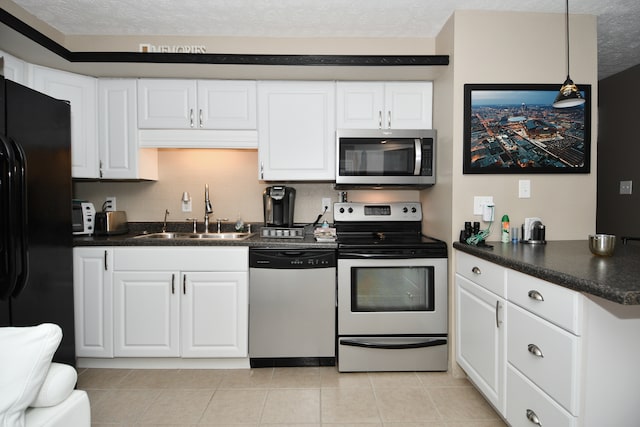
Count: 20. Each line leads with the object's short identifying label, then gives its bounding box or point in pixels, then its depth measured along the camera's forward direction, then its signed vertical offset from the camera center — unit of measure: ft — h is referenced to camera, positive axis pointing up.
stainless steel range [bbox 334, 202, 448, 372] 7.70 -2.24
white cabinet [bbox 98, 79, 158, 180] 8.56 +1.96
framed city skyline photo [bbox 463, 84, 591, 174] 7.41 +1.64
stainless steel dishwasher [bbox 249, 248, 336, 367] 7.81 -2.01
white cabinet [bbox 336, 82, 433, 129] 8.69 +2.54
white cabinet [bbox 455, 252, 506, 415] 5.62 -2.16
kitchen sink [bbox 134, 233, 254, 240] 9.41 -0.80
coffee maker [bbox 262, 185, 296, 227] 9.11 -0.04
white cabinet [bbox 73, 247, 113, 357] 7.76 -1.98
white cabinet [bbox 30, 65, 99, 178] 8.06 +2.29
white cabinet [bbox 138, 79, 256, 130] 8.57 +2.54
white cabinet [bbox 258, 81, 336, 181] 8.65 +1.98
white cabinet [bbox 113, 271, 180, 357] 7.80 -2.30
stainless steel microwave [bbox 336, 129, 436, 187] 8.43 +1.21
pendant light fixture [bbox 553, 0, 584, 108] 5.46 +1.77
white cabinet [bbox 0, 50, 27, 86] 7.30 +2.97
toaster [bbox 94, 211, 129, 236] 8.66 -0.42
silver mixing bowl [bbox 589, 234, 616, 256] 5.24 -0.58
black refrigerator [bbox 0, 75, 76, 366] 5.10 -0.11
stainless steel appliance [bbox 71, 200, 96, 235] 8.35 -0.26
